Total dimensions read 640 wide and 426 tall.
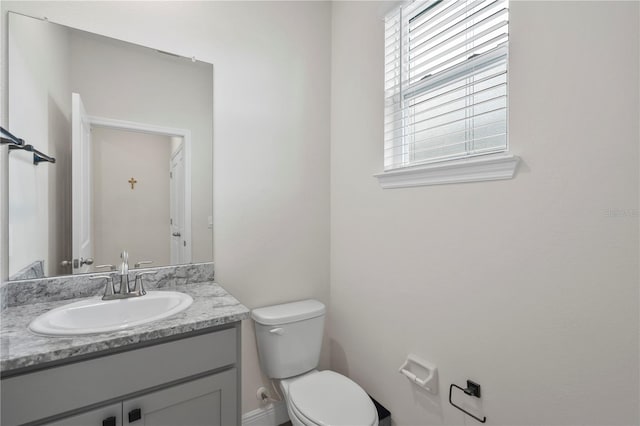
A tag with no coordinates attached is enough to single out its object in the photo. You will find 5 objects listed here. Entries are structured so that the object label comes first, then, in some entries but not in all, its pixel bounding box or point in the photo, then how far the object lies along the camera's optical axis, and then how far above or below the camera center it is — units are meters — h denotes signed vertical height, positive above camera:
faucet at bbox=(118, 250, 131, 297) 1.29 -0.28
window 1.18 +0.59
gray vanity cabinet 0.84 -0.54
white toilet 1.29 -0.83
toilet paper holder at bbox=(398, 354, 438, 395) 1.36 -0.74
